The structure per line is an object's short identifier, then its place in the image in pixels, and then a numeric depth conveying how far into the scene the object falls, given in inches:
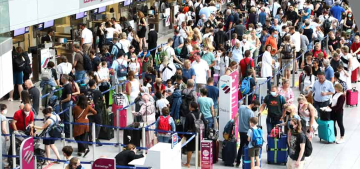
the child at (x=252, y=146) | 486.3
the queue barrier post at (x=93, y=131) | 528.1
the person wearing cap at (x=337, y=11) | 1107.3
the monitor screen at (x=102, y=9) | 994.2
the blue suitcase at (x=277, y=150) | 526.6
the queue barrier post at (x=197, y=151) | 494.3
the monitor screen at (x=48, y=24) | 868.2
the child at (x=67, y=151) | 434.3
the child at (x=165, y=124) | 512.7
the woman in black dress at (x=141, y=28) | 932.6
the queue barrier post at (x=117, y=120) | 552.2
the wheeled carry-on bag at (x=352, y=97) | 726.6
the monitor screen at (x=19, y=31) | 787.0
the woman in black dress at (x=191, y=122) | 514.9
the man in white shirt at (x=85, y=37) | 850.1
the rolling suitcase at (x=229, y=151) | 526.3
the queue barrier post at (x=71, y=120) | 581.8
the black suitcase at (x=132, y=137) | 552.4
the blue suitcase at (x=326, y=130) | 594.5
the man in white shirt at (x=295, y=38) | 842.8
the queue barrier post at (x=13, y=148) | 487.6
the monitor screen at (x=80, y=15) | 924.4
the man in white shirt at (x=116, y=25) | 904.9
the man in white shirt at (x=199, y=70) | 674.8
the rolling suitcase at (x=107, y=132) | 593.9
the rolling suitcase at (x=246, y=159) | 499.2
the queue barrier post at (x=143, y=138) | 515.4
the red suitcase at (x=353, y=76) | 843.4
